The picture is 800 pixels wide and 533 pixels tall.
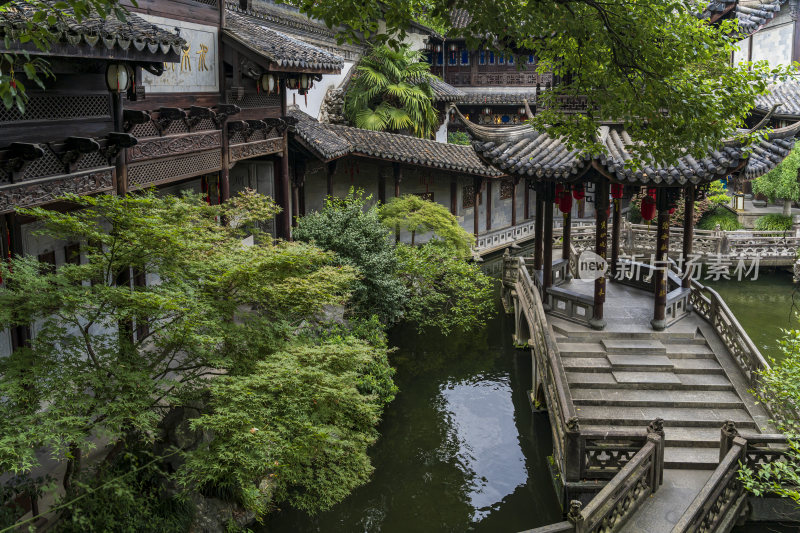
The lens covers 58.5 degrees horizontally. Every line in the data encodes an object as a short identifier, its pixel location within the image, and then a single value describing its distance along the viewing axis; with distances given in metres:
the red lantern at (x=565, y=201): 13.69
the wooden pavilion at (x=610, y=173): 11.08
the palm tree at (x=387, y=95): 23.89
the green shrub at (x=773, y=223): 23.83
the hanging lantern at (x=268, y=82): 13.05
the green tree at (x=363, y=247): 13.53
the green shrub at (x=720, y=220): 24.39
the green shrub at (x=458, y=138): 30.68
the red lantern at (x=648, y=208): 12.63
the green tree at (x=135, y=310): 5.68
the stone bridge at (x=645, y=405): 8.30
